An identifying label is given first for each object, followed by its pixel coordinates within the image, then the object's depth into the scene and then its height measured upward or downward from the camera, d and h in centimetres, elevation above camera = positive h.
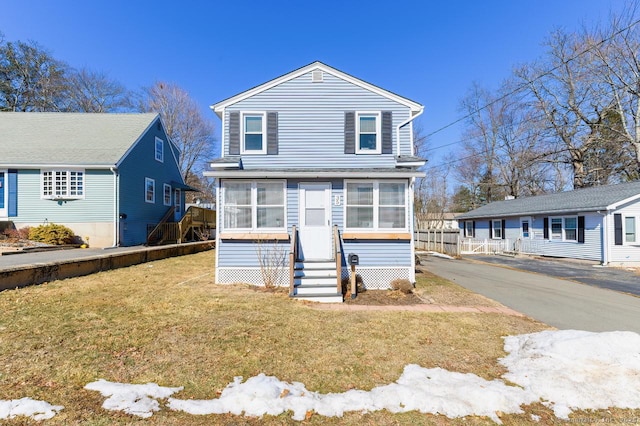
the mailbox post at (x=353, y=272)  737 -139
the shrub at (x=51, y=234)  1365 -78
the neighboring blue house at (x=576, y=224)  1427 -40
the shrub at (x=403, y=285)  773 -182
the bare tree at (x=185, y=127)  3102 +1013
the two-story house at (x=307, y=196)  834 +62
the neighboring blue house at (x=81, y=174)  1465 +225
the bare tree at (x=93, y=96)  2922 +1268
